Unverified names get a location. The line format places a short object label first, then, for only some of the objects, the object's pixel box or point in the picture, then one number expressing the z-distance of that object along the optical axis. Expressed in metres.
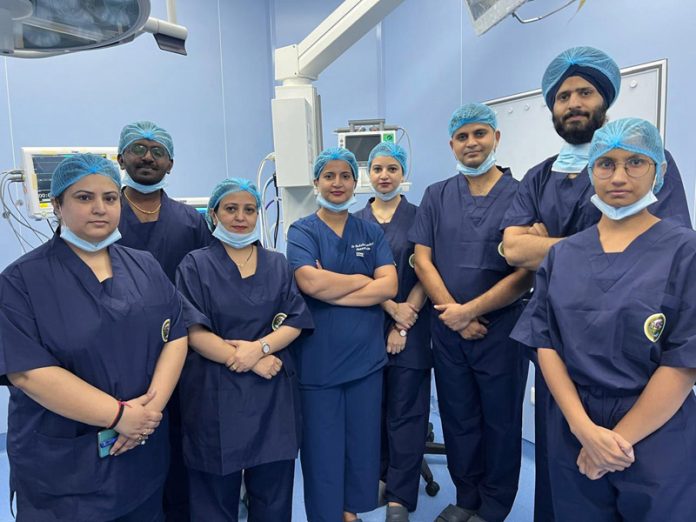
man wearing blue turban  1.40
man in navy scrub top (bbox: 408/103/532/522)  1.70
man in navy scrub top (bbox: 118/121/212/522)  1.64
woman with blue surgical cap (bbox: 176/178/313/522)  1.44
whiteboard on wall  1.86
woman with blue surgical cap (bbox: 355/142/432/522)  1.89
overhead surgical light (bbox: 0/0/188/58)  0.86
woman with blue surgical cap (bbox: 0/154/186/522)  1.12
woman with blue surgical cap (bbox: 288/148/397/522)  1.66
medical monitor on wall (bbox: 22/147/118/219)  2.04
